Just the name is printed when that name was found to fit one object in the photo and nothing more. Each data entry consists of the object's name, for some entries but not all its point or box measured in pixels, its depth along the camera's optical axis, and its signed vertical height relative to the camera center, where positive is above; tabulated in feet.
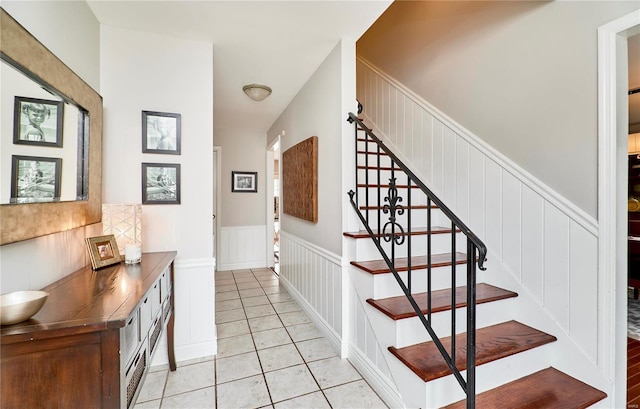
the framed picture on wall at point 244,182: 15.96 +1.33
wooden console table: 2.70 -1.58
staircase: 4.47 -2.54
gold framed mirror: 3.27 +1.38
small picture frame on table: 4.99 -0.88
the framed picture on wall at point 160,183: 6.55 +0.51
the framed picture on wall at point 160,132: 6.52 +1.72
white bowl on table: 2.71 -1.04
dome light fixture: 9.57 +4.00
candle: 5.42 -0.99
